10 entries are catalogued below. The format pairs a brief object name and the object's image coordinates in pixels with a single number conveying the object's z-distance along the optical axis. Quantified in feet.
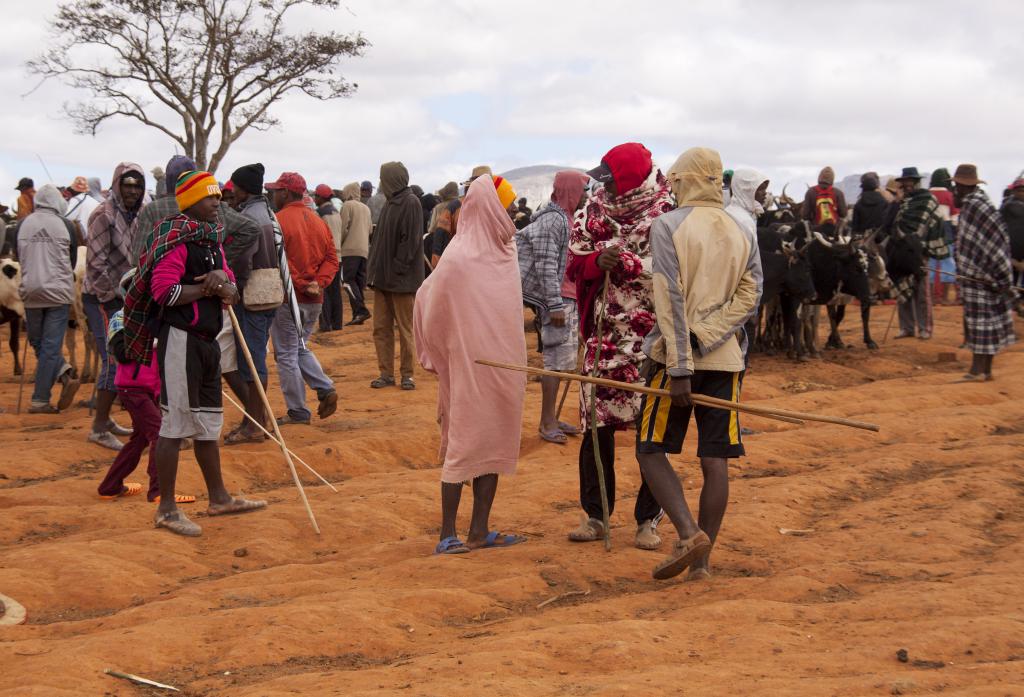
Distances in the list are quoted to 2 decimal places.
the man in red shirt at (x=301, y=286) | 33.65
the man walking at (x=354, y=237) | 60.54
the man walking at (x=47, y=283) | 37.10
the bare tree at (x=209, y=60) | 97.35
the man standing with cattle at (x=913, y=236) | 55.42
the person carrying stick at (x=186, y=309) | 22.30
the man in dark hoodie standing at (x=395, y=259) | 40.50
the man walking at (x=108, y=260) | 30.32
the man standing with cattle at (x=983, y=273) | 42.04
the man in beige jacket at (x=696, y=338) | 18.57
